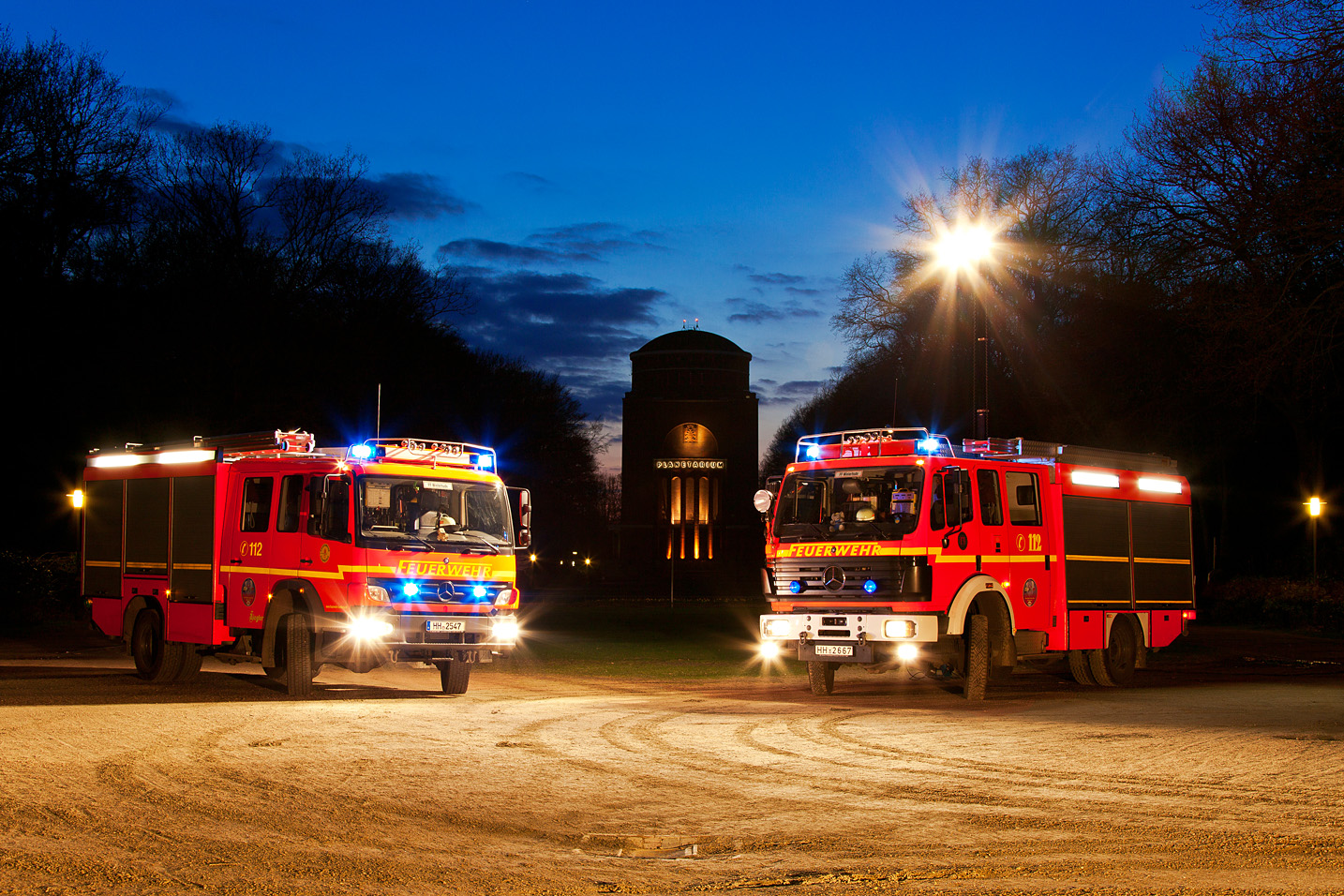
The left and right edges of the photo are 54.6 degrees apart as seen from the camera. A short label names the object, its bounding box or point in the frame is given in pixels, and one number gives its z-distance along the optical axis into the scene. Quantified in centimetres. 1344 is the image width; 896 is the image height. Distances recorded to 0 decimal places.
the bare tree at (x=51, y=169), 3438
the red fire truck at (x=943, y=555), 1535
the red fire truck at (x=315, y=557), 1518
